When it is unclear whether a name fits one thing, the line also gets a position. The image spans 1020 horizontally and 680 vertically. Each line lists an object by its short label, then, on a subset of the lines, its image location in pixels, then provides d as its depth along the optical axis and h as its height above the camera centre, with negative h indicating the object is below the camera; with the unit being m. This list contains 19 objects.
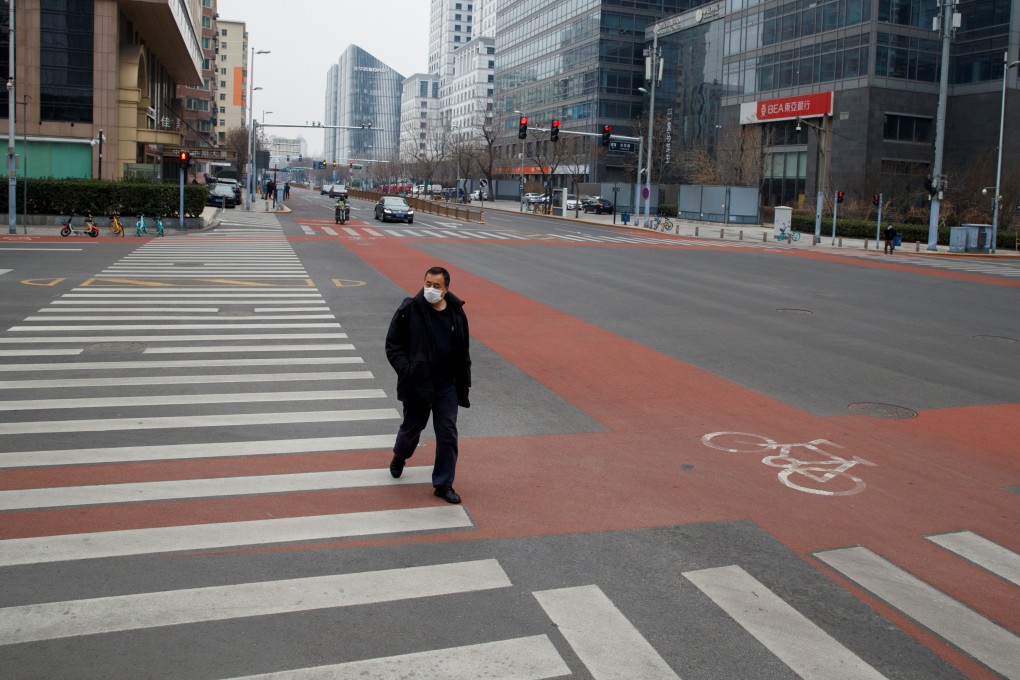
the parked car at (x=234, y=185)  68.19 +3.00
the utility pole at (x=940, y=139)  45.25 +5.57
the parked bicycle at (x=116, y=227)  36.00 -0.22
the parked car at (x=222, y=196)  63.28 +1.99
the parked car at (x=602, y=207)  84.56 +3.06
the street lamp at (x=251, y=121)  66.06 +7.50
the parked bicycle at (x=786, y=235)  53.87 +0.74
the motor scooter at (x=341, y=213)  51.75 +0.94
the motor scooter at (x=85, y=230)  35.00 -0.38
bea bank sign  70.31 +11.00
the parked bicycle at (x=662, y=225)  61.22 +1.21
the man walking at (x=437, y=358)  7.11 -0.95
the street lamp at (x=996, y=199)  52.57 +3.26
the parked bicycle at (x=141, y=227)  36.88 -0.19
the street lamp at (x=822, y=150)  69.44 +7.41
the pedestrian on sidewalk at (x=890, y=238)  43.78 +0.65
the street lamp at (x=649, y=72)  57.59 +10.58
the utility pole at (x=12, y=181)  35.66 +1.40
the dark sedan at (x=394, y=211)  56.66 +1.28
